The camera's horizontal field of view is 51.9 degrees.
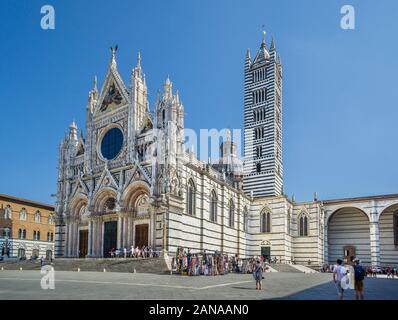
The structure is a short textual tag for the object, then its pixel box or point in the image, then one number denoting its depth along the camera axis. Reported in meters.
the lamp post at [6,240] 48.04
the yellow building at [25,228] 48.88
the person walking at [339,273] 12.67
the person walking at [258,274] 15.48
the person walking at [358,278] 12.12
